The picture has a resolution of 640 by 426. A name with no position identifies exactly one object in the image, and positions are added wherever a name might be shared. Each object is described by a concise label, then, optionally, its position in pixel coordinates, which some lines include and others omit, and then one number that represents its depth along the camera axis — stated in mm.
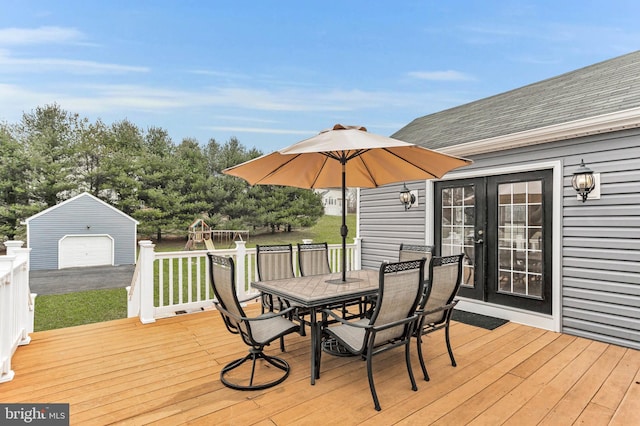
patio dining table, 2703
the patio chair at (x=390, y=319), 2359
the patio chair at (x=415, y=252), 4156
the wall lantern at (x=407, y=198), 5867
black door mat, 4270
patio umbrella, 2729
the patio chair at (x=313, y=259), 4246
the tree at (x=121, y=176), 20062
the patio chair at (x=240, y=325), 2514
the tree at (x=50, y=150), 18484
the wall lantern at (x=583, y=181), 3734
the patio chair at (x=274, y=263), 3926
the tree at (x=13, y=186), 17672
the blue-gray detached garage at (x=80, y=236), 16250
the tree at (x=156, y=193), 20188
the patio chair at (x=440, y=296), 2773
